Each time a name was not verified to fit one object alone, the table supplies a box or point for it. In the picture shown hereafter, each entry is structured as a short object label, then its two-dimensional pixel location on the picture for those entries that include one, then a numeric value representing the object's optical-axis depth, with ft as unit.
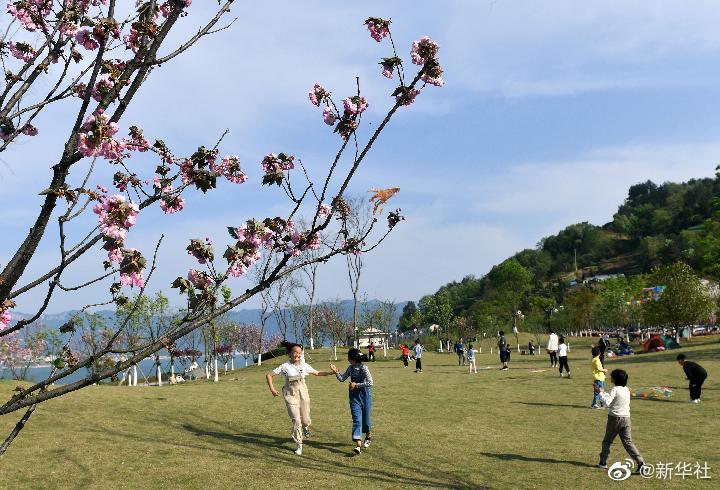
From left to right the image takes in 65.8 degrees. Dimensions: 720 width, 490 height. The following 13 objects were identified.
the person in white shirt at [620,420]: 29.17
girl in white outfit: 35.99
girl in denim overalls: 35.50
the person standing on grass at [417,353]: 94.43
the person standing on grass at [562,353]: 75.82
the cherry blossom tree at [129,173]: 10.70
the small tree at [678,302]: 138.92
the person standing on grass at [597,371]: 47.45
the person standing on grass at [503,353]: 94.02
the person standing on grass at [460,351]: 111.55
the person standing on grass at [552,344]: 87.80
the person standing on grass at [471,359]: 90.48
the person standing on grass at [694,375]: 51.06
